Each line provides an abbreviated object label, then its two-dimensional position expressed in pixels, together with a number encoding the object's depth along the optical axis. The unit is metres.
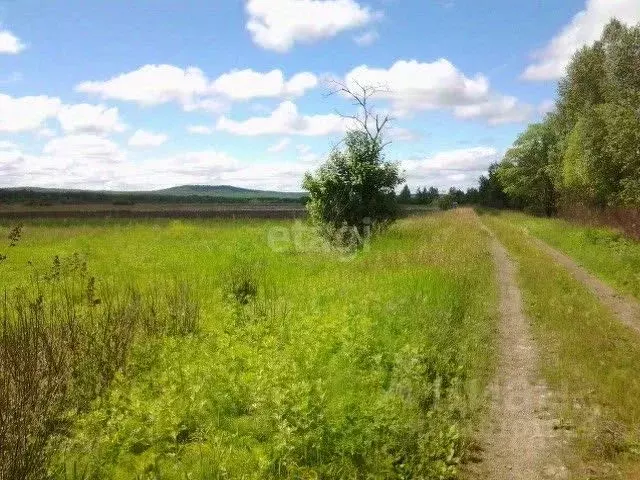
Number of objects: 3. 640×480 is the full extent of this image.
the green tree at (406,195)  119.88
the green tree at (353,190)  23.44
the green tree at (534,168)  58.47
